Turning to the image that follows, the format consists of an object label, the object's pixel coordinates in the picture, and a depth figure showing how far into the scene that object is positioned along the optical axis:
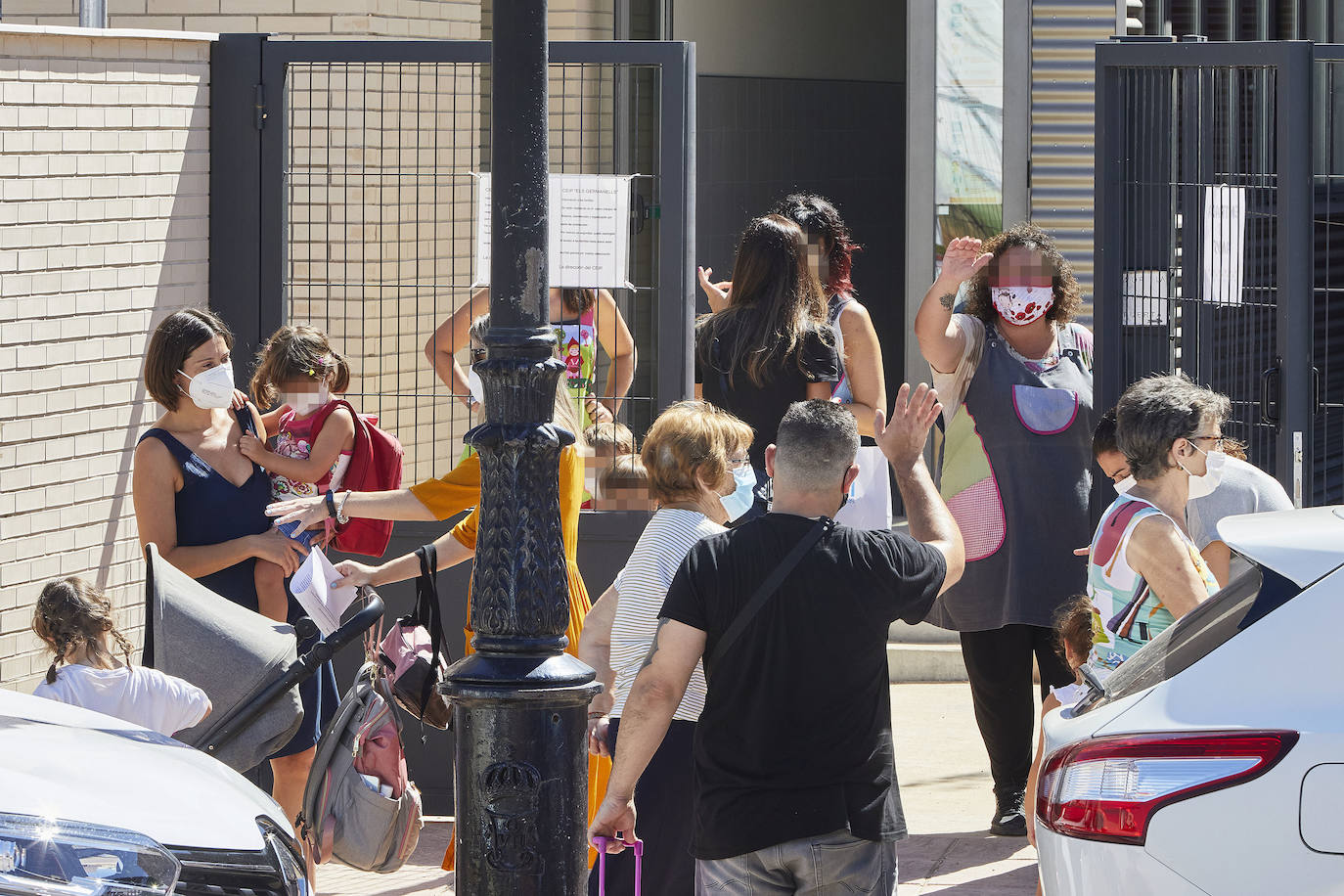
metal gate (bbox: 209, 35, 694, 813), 12.84
